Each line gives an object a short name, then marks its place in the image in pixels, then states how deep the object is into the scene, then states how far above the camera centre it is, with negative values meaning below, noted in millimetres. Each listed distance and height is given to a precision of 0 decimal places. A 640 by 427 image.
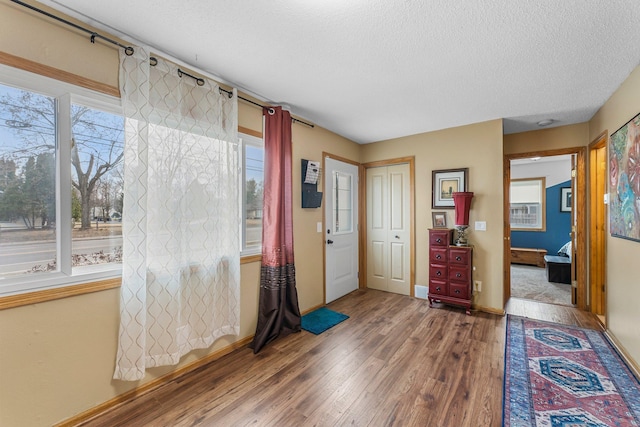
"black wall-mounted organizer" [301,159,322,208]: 3299 +366
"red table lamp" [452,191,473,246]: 3402 +37
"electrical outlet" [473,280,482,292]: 3477 -941
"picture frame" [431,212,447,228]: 3744 -85
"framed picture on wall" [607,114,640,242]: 2092 +269
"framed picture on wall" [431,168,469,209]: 3613 +389
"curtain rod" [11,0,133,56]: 1453 +1120
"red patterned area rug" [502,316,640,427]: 1703 -1290
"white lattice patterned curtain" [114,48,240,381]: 1802 -22
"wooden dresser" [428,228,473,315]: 3377 -744
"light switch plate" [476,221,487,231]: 3451 -164
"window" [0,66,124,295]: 1484 +192
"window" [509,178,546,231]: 6234 +206
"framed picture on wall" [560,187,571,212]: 5934 +301
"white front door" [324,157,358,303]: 3799 -220
